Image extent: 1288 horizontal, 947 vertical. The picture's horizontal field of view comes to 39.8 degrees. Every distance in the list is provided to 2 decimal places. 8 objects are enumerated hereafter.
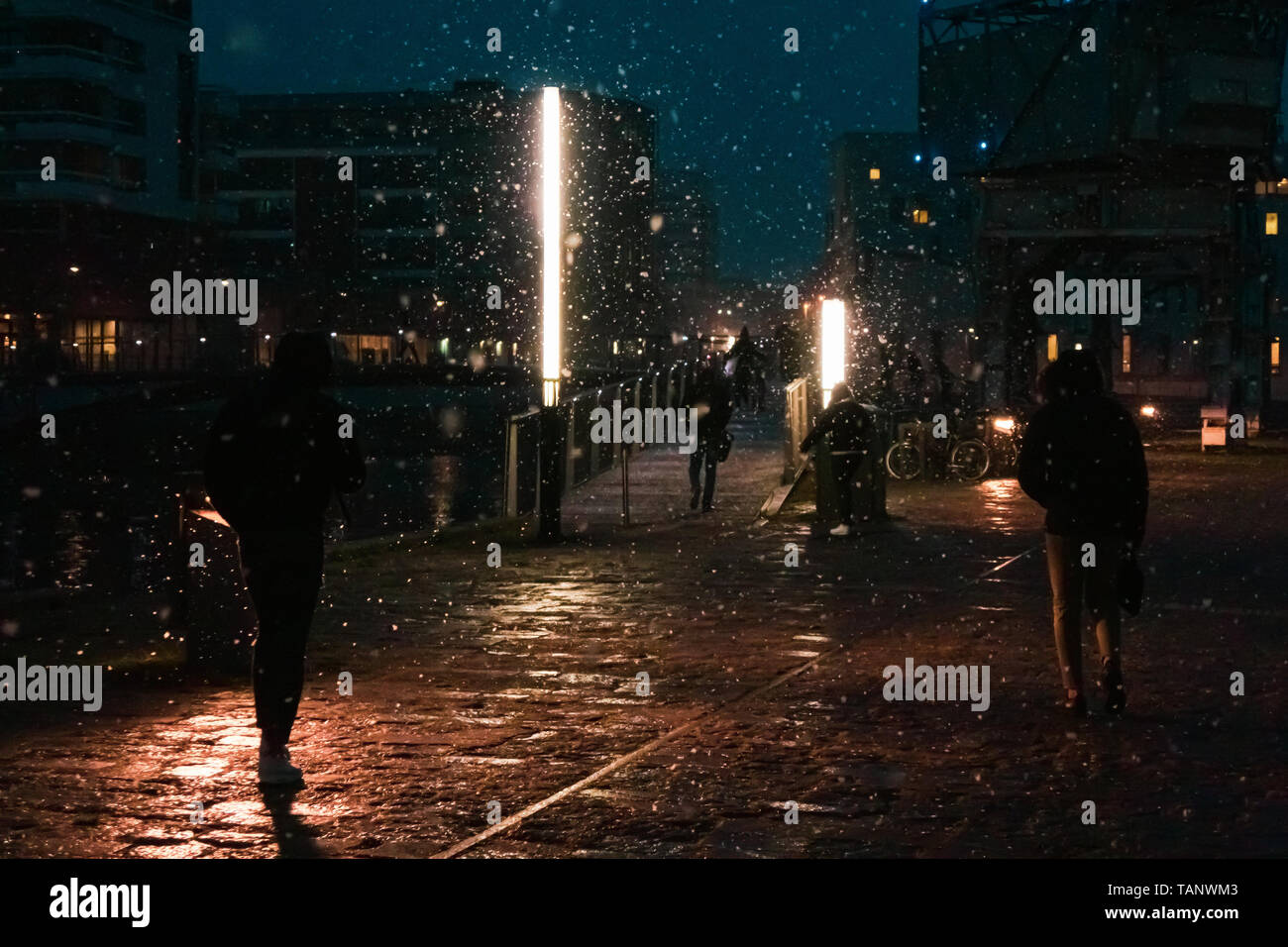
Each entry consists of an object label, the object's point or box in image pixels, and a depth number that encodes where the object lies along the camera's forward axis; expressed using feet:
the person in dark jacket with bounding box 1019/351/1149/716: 28.19
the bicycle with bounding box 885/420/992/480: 91.66
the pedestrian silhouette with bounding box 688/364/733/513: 67.56
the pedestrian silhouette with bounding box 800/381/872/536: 61.52
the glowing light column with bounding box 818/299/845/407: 76.33
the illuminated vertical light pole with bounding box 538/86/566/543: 57.77
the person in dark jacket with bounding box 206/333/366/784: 23.13
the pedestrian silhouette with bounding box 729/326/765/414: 122.93
